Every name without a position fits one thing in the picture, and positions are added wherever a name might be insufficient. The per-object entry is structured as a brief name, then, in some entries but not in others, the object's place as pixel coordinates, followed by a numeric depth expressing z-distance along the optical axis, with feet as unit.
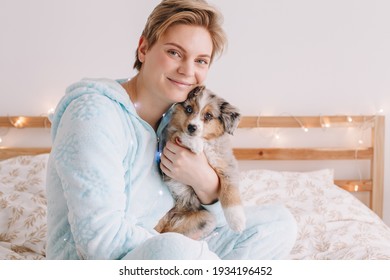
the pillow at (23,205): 4.47
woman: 2.43
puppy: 3.27
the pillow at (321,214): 4.45
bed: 4.58
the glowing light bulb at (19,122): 6.76
